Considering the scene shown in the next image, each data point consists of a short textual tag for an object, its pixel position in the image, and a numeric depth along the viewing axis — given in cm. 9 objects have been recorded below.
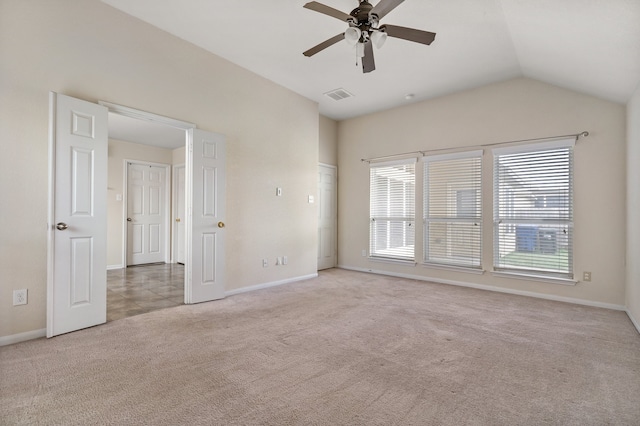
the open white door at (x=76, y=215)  279
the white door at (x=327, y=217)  640
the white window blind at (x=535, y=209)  416
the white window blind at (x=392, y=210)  566
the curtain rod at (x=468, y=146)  404
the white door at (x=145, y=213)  680
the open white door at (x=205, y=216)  388
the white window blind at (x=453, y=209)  493
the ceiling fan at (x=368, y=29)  245
